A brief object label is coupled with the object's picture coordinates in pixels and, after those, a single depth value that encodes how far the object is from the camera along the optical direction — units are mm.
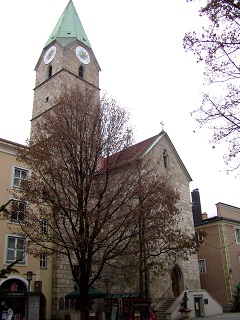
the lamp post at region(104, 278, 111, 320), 22622
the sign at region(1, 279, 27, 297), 19188
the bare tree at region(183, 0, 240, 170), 8102
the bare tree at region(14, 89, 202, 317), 14359
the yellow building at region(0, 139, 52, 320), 19453
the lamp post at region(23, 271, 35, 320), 16762
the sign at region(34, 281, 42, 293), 20484
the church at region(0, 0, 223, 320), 19719
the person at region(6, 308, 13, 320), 17125
